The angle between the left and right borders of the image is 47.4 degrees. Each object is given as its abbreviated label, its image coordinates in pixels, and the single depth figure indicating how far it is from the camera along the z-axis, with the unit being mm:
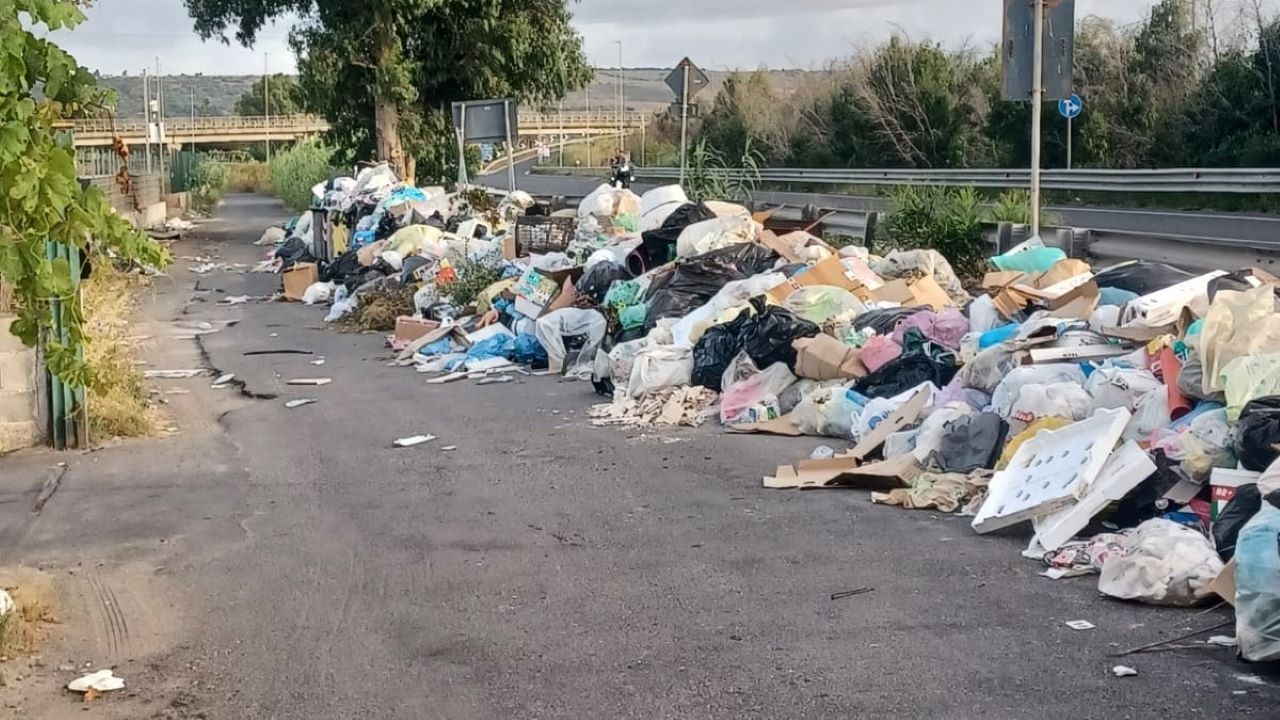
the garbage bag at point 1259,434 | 6109
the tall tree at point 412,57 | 33125
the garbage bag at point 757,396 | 9883
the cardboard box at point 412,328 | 15164
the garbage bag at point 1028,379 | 8031
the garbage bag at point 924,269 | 12555
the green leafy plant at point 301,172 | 51125
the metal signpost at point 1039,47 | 12062
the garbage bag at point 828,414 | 9273
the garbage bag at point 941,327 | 9930
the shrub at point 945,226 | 15375
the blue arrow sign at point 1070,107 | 31750
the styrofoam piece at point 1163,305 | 8484
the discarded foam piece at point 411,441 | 9773
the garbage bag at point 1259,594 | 4922
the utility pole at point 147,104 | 68062
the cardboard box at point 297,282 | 21328
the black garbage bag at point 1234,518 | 5809
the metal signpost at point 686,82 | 20000
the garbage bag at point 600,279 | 13875
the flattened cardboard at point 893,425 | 8414
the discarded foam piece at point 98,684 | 5203
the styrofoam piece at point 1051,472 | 6621
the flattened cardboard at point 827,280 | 11695
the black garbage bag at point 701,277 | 12539
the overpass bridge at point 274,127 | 107188
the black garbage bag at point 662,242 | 14359
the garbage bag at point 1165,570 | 5645
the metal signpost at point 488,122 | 24250
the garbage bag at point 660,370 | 10797
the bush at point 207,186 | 57969
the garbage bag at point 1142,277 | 9820
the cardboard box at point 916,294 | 11539
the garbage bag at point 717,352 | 10602
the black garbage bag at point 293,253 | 25862
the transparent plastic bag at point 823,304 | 10969
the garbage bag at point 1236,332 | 6980
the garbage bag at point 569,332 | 12773
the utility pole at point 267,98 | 116381
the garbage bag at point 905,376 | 9367
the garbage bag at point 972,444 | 7746
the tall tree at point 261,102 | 134625
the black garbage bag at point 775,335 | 10219
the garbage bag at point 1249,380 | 6605
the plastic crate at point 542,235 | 17641
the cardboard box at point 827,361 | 9797
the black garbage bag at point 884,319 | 10422
